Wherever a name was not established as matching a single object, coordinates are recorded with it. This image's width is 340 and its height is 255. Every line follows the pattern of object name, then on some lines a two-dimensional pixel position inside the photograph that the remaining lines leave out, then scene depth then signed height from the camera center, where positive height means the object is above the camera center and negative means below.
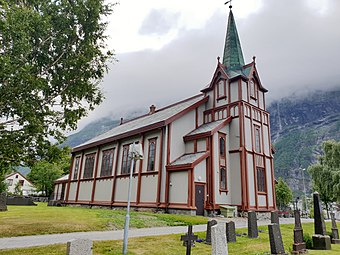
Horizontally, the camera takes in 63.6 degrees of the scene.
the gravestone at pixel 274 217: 11.30 -0.46
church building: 20.09 +3.80
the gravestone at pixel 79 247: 4.48 -0.78
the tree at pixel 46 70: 8.91 +4.59
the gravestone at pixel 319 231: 9.29 -0.80
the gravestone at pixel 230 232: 9.76 -0.98
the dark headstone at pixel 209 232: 9.41 -0.96
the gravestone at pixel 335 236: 10.84 -1.08
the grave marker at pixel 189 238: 7.03 -0.95
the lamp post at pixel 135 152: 8.22 +1.41
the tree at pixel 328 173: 30.34 +3.89
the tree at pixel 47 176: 53.26 +4.02
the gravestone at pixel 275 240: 7.61 -0.94
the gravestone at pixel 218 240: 5.86 -0.78
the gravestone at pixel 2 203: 18.70 -0.52
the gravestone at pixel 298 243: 8.25 -1.07
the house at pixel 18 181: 83.10 +4.34
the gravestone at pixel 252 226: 10.94 -0.83
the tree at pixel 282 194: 42.01 +1.75
